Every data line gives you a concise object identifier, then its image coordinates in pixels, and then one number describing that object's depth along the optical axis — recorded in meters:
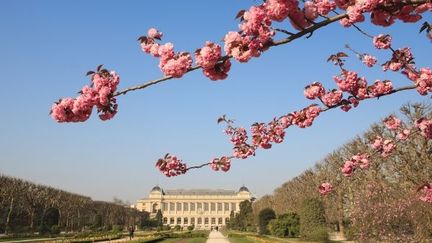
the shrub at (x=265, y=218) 57.92
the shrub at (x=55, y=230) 52.22
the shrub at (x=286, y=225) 46.34
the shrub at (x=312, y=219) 39.10
